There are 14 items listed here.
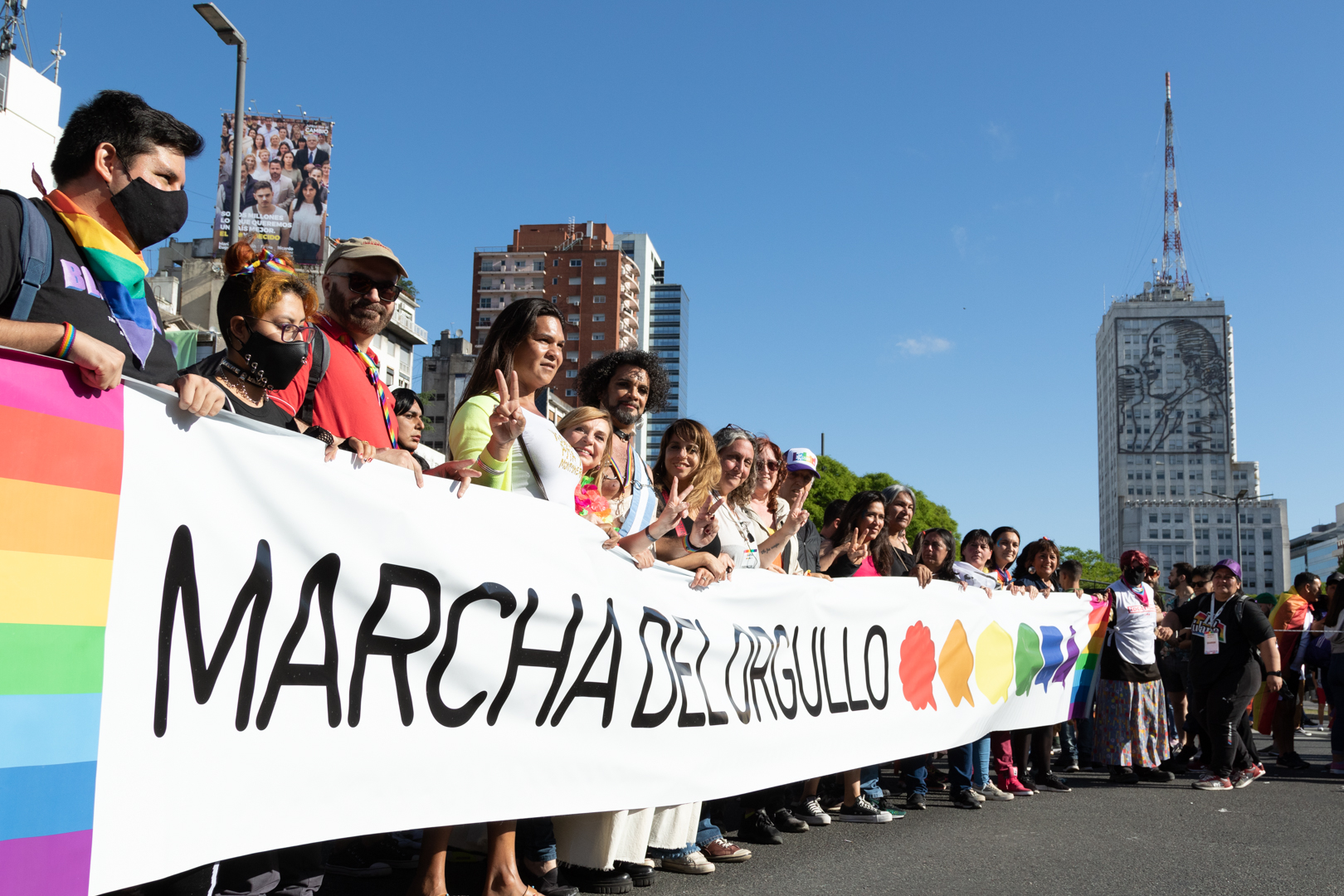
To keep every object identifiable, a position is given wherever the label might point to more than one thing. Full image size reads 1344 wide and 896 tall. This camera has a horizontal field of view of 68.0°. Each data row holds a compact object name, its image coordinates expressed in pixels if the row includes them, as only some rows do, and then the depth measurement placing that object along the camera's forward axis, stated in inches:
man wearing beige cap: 130.0
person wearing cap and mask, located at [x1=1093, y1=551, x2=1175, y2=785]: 309.0
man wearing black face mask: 86.1
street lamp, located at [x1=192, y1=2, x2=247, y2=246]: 397.4
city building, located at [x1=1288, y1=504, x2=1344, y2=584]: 6889.8
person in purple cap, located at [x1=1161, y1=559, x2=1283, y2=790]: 304.8
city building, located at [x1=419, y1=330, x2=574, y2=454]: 3179.1
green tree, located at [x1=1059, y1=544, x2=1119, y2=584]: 3370.6
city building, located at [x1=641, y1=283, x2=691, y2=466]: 6776.6
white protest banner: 79.8
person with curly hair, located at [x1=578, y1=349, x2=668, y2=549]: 177.8
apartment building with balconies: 5054.1
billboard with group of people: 1866.4
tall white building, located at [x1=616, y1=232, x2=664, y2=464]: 6043.3
